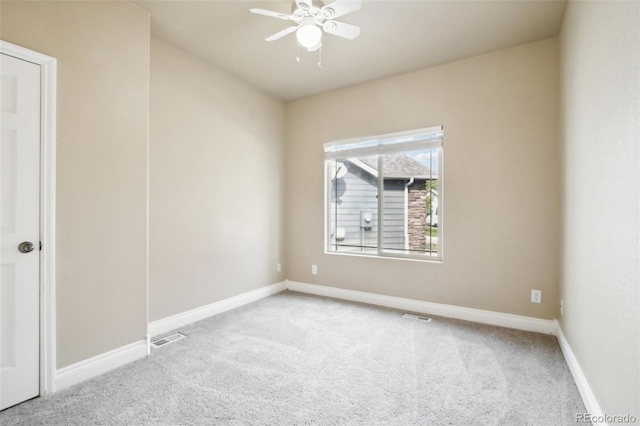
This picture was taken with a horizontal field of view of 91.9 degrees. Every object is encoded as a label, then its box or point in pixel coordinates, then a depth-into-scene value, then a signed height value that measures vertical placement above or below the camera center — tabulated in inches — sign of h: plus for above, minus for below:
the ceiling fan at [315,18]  82.6 +55.2
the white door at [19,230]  71.1 -4.2
